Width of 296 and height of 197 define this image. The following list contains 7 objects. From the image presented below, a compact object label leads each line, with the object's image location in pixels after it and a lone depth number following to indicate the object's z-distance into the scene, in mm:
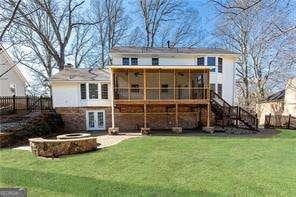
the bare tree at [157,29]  16017
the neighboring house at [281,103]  14697
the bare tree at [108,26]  16262
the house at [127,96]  11035
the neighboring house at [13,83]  13143
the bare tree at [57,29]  15155
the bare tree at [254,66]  14953
